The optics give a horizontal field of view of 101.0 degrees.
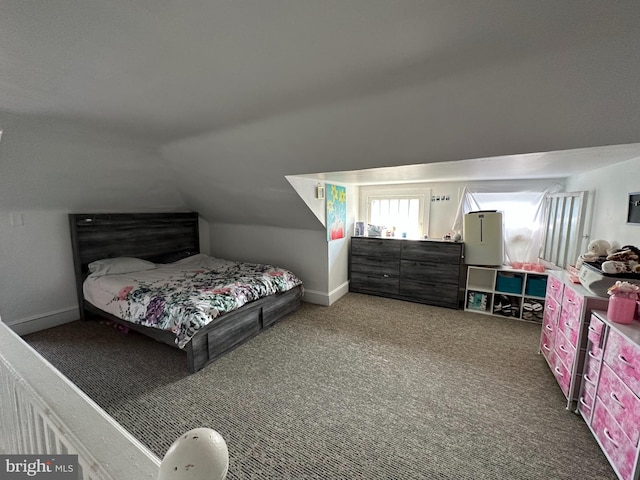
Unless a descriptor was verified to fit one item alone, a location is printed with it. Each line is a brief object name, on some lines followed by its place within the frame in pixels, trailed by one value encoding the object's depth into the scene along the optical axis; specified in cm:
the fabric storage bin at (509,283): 336
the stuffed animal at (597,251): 207
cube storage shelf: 328
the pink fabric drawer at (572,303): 185
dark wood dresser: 368
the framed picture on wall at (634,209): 190
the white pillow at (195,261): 405
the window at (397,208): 423
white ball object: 45
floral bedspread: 234
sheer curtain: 355
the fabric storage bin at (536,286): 323
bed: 239
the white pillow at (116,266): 325
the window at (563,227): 276
